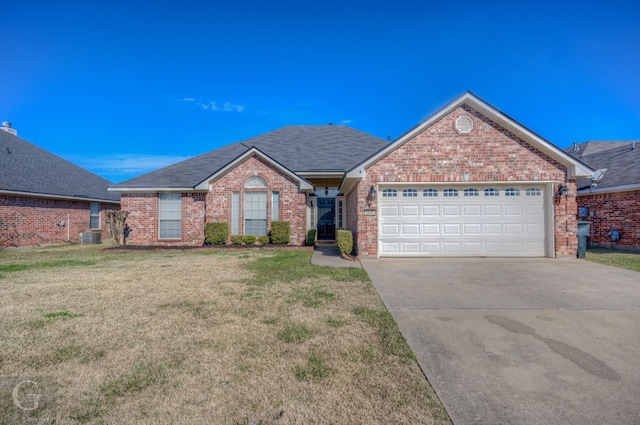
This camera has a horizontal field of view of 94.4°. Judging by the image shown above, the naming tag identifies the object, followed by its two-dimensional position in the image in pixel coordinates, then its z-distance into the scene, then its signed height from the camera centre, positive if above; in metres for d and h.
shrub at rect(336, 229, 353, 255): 11.18 -0.99
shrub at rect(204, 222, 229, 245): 14.07 -0.87
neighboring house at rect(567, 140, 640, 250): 12.87 +0.64
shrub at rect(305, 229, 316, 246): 14.42 -1.08
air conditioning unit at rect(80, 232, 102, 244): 17.41 -1.36
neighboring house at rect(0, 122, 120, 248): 14.60 +0.93
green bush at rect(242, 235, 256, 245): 14.06 -1.16
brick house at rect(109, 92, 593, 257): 10.34 +0.88
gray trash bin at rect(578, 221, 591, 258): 10.46 -0.77
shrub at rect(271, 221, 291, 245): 13.97 -0.86
